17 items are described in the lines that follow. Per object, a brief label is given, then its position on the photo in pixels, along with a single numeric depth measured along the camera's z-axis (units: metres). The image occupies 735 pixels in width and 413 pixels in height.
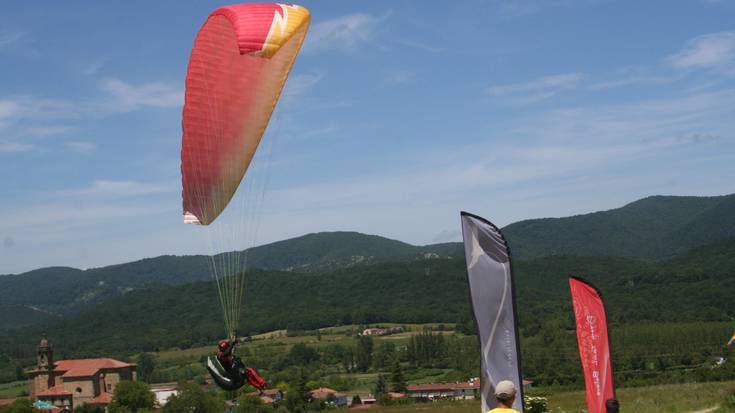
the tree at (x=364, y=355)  119.50
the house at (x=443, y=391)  76.00
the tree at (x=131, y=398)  69.00
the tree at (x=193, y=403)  63.62
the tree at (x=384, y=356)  117.53
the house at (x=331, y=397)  79.88
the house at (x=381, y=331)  165.25
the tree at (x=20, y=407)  65.62
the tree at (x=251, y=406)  60.74
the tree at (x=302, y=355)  128.88
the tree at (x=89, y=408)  79.72
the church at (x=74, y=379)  85.69
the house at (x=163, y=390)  90.73
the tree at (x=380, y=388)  84.84
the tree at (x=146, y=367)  126.65
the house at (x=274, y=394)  87.75
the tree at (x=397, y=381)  84.69
